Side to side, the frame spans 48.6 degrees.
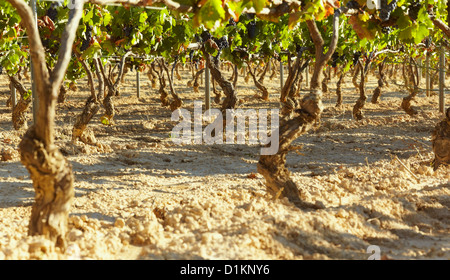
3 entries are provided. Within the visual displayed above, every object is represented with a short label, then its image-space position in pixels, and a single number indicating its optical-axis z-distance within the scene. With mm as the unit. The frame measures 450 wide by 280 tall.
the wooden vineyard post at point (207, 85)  10586
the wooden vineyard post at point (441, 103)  11184
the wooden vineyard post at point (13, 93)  9634
